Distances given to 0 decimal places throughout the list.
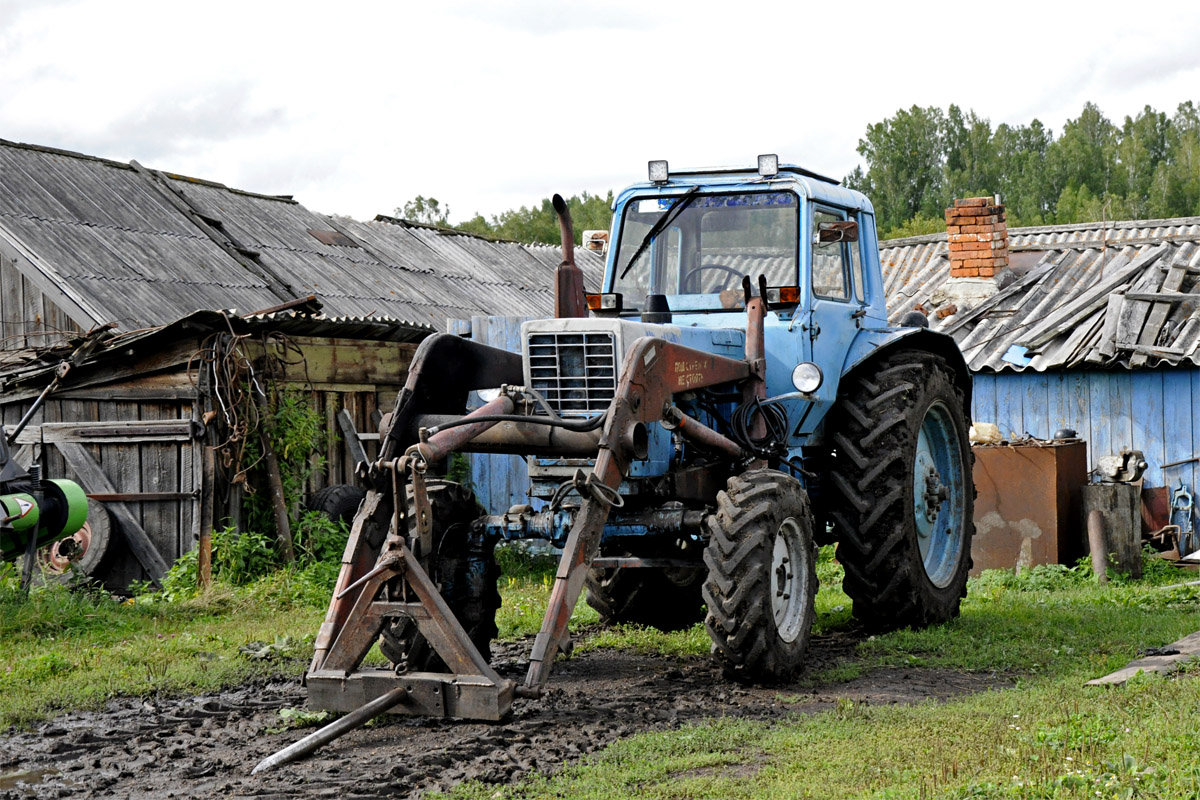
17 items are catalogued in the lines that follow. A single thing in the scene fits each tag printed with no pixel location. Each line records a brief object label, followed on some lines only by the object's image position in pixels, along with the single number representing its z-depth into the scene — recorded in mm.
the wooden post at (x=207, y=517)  10602
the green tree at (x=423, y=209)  58000
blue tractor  6207
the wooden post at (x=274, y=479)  11070
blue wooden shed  13000
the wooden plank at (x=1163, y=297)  13328
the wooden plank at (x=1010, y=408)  13883
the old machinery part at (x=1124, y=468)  12492
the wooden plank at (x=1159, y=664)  6508
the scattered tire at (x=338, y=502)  11430
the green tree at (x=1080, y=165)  57625
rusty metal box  11398
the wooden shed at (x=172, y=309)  10961
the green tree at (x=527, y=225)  57438
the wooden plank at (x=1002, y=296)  15086
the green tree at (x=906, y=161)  59219
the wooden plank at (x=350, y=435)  12103
